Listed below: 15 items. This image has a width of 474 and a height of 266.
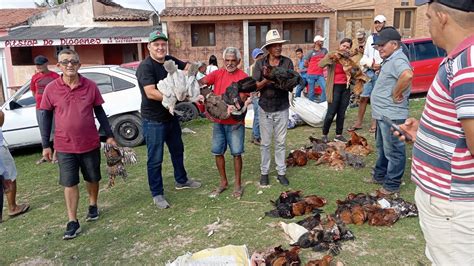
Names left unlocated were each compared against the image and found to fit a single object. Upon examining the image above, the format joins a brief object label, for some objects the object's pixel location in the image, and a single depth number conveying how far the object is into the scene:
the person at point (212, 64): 9.92
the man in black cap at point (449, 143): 1.62
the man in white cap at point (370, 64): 7.23
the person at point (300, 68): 10.55
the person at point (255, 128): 7.27
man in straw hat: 4.74
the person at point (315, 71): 9.84
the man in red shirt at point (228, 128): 4.57
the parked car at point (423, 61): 10.58
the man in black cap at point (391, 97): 4.26
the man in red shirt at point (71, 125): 3.98
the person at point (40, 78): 6.73
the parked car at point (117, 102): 7.53
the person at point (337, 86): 6.45
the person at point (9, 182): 3.44
